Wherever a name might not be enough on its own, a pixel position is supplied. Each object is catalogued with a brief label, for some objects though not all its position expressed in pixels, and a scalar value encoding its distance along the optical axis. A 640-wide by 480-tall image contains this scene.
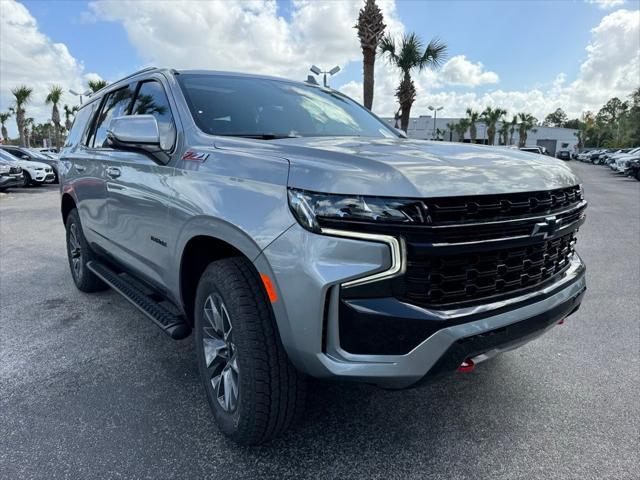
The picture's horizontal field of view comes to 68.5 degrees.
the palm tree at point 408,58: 20.28
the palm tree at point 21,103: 39.12
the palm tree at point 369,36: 18.41
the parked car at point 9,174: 15.56
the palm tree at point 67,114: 54.86
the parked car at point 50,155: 21.57
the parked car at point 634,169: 21.38
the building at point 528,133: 70.38
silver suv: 1.75
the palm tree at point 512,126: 69.44
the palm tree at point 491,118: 61.19
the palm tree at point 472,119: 61.08
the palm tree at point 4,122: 64.48
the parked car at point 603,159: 46.34
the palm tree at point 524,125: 70.19
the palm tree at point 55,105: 42.72
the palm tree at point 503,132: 67.56
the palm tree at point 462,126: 65.12
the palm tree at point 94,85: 36.19
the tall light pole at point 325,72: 19.24
